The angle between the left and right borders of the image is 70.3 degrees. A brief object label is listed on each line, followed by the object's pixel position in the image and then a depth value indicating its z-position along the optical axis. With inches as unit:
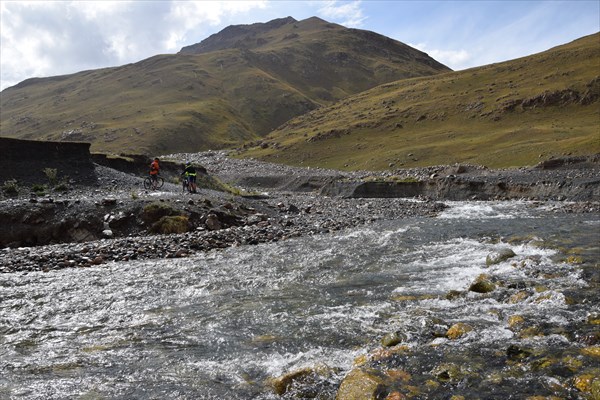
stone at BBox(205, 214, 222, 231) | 1077.8
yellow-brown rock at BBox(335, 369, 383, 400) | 324.2
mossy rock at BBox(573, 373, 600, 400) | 309.9
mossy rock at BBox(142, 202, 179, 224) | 1047.6
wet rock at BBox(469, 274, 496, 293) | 550.9
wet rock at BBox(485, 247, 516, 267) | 706.7
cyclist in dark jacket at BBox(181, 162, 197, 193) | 1360.7
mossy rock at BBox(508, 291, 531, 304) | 508.7
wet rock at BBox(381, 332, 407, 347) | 414.9
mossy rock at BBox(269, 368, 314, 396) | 352.2
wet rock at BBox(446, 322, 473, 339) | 424.2
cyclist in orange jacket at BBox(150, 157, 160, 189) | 1353.3
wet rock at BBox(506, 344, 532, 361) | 371.6
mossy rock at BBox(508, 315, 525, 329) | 439.6
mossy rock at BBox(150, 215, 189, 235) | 1023.0
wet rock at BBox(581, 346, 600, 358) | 362.6
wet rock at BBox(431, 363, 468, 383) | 346.3
